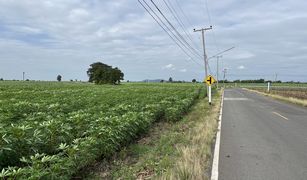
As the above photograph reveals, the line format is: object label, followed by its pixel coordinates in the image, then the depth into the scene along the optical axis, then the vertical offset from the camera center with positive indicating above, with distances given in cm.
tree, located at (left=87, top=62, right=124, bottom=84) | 6979 +358
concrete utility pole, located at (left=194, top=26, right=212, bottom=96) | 2152 +547
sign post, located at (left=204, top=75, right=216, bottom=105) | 1691 +40
